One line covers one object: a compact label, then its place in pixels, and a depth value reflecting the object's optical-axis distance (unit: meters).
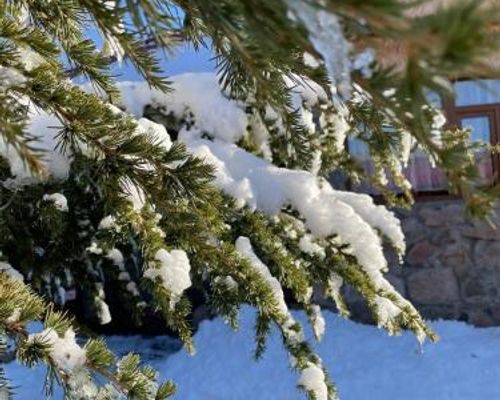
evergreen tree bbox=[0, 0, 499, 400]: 0.59
